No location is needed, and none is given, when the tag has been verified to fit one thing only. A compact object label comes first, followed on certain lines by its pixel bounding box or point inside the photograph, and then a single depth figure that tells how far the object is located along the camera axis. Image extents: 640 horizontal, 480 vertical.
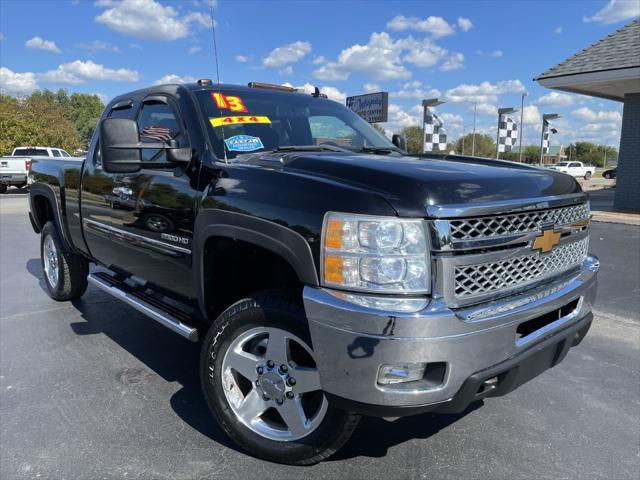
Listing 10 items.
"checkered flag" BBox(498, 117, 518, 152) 20.02
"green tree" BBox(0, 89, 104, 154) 30.17
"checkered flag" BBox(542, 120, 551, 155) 23.67
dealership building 12.59
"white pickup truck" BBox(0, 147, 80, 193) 20.44
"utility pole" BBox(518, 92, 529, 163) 36.19
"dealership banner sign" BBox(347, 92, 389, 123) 15.36
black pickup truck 1.97
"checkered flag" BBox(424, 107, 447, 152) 16.91
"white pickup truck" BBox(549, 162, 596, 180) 44.58
